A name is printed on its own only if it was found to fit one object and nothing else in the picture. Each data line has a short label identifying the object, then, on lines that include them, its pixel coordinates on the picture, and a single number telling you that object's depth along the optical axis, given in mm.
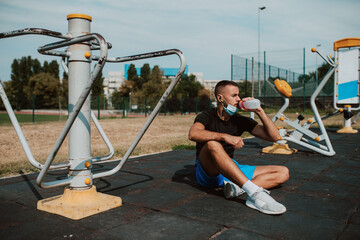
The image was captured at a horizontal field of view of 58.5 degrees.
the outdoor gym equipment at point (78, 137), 2365
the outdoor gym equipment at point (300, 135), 5055
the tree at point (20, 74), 45319
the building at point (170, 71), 87850
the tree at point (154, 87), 35975
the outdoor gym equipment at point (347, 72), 6770
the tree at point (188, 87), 50712
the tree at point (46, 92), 37594
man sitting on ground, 2496
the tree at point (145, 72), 47594
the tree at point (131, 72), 47919
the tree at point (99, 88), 38625
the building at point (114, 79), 110712
